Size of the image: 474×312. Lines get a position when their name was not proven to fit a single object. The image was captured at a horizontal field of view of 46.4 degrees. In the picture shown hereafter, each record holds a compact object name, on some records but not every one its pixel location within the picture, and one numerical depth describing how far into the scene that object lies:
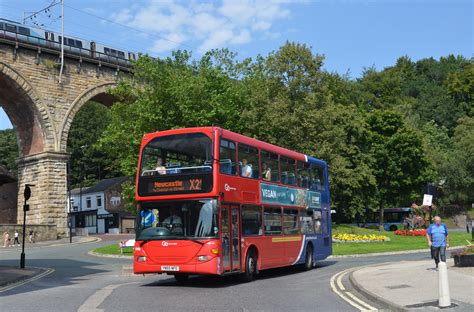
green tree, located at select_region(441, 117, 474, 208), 73.12
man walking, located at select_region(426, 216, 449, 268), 16.61
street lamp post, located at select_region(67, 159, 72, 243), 45.54
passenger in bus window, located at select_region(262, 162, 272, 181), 17.55
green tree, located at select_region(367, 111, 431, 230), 60.53
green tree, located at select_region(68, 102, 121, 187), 87.19
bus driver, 14.88
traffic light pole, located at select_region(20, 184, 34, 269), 24.40
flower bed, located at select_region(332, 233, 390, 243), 37.88
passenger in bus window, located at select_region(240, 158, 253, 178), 16.33
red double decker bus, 14.66
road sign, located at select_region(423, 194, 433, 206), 30.96
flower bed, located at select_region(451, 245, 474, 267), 17.05
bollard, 9.98
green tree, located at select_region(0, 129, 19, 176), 87.06
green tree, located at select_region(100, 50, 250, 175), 32.12
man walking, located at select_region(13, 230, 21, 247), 43.29
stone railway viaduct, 45.06
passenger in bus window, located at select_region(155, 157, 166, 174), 15.36
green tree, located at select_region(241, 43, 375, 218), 39.66
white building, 74.94
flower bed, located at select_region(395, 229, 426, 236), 45.94
